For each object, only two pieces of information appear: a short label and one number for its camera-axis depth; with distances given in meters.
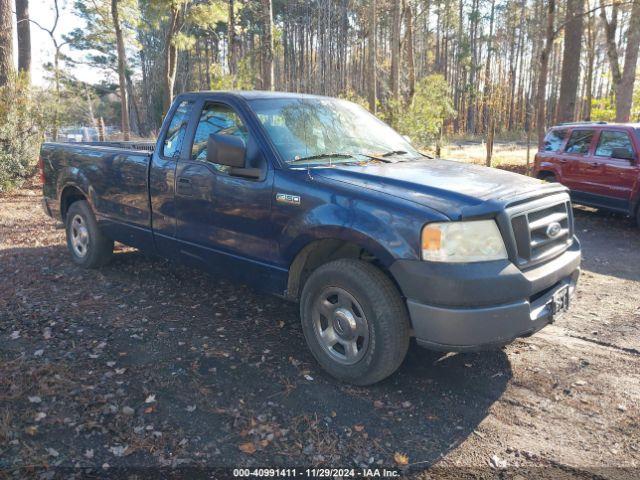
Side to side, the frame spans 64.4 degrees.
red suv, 8.46
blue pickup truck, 2.99
